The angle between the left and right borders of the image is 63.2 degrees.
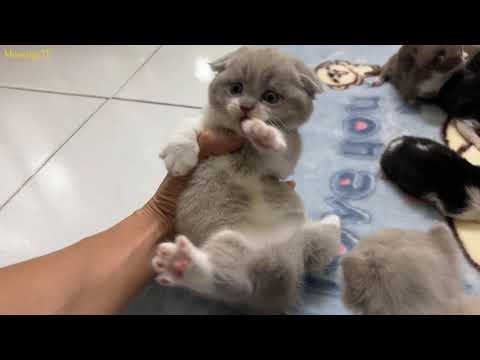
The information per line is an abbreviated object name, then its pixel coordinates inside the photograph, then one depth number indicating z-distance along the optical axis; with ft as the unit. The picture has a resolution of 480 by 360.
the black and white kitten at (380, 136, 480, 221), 0.95
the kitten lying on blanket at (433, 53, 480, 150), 1.18
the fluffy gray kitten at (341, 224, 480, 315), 0.63
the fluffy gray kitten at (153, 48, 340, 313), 0.73
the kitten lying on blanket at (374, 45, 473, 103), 1.24
